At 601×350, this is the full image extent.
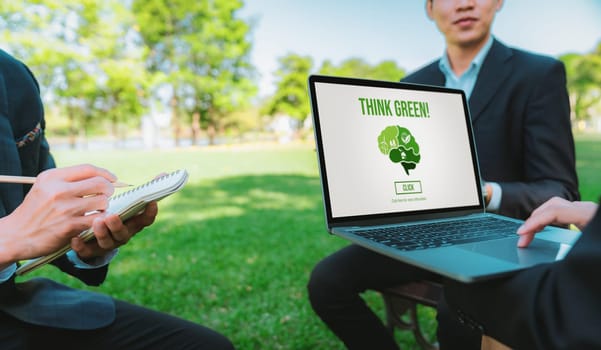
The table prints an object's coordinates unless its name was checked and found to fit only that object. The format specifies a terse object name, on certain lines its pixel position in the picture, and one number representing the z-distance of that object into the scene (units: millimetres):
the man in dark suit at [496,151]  2053
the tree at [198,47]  30938
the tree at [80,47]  22875
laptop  1299
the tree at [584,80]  49250
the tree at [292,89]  44375
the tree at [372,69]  57931
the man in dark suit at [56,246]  1027
